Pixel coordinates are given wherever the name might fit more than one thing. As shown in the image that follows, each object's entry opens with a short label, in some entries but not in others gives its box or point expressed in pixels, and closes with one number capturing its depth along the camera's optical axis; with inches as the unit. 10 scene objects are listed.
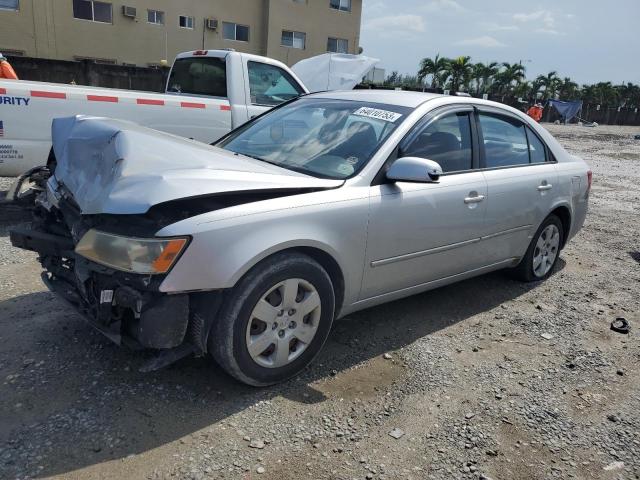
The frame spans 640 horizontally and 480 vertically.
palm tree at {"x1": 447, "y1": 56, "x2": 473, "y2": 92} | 1754.4
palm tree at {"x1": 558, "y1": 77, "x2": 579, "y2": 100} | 2137.1
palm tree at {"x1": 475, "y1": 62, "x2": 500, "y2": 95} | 1882.4
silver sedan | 106.0
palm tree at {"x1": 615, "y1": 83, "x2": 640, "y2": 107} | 2205.3
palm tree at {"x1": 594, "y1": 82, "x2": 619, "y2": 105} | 2152.3
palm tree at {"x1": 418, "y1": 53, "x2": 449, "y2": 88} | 1758.1
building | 877.2
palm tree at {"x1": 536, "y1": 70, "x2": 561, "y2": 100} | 2079.2
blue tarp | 1551.4
